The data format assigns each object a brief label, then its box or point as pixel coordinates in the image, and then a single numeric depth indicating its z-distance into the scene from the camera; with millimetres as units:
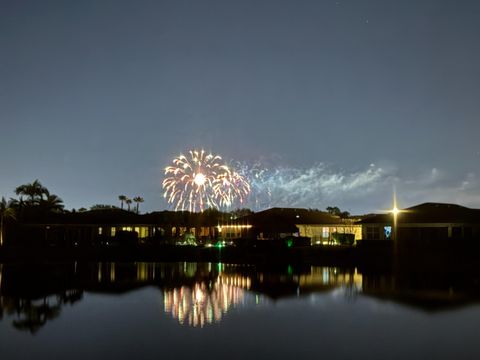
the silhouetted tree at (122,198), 102638
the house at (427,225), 42031
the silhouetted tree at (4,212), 52153
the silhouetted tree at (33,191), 67000
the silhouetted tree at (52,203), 68788
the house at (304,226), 50688
